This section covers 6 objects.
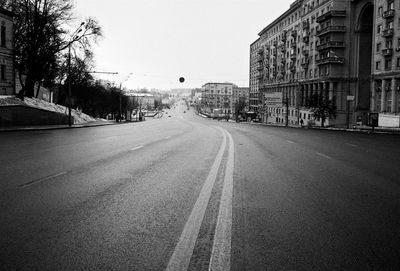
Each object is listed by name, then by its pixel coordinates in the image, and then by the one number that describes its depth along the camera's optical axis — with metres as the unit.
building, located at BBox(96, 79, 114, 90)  111.62
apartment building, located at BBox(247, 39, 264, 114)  136.50
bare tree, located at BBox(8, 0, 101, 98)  47.62
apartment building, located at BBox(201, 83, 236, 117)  185.39
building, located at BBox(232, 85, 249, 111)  170.19
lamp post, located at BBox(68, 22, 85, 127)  50.93
